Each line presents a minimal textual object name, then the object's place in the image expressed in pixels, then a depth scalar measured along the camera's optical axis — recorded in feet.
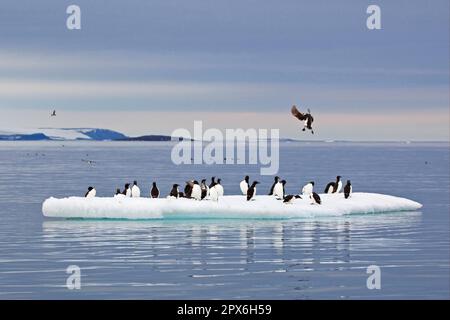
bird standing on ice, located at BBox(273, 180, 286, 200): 135.33
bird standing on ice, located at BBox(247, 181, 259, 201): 127.08
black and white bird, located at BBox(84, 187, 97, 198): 133.98
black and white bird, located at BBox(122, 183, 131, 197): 142.56
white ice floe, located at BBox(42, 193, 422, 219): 123.95
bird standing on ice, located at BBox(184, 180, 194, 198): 134.10
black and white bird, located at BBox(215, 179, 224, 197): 133.69
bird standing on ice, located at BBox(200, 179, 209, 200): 135.13
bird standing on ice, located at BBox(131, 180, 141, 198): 141.67
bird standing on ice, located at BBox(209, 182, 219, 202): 128.77
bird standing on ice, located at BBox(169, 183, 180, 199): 131.64
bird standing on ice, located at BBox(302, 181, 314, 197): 138.72
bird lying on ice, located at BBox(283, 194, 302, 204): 127.44
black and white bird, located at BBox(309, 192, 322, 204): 127.89
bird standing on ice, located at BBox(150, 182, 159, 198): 140.06
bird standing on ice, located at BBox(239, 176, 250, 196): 143.24
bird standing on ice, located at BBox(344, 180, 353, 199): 137.28
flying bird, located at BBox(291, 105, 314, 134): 123.95
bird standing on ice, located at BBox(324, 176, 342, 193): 151.65
